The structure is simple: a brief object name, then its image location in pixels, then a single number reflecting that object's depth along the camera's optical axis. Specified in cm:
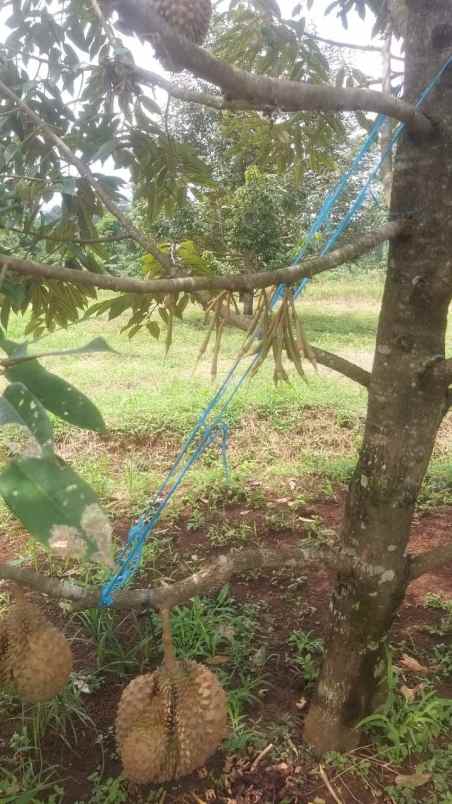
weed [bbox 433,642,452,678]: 188
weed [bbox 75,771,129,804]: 148
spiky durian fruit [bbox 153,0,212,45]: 77
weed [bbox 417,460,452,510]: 301
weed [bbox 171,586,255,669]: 197
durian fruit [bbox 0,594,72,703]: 112
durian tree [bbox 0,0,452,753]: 92
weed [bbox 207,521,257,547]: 259
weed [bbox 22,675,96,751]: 170
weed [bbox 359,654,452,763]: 159
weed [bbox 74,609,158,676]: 193
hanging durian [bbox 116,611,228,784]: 111
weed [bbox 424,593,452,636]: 207
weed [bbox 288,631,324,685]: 185
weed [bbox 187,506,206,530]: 273
